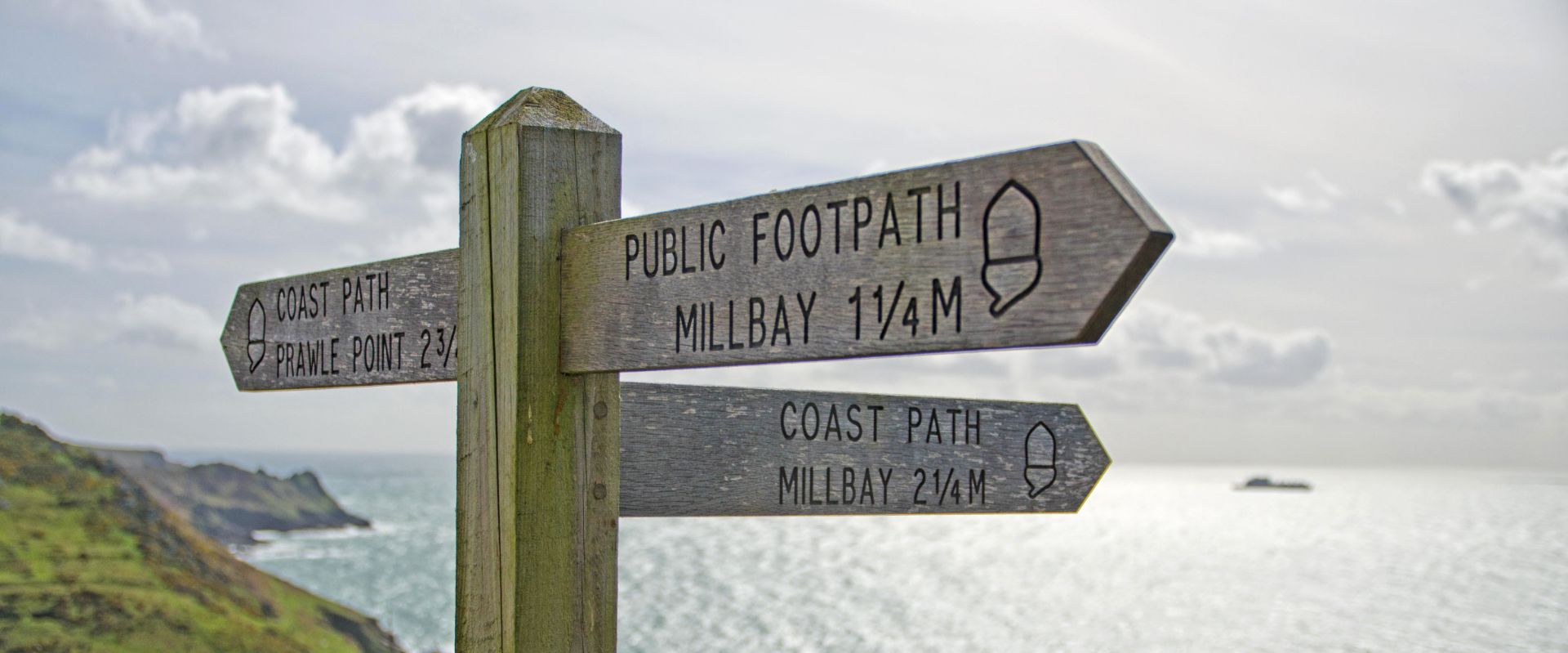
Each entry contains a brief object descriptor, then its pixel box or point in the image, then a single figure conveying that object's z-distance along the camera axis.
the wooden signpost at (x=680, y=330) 1.79
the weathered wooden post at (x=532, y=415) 2.36
